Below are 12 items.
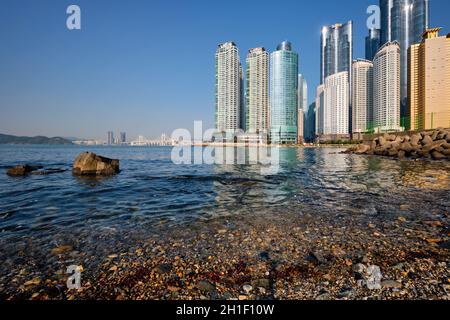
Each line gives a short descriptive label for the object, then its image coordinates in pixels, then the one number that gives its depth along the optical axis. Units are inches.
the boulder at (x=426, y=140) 1334.4
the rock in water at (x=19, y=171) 722.8
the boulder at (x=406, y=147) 1403.8
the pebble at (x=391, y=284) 125.2
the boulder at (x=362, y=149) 2043.8
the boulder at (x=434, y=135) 1371.6
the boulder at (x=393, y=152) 1498.0
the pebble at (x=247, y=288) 126.8
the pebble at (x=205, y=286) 130.0
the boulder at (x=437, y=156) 1127.5
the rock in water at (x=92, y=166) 734.5
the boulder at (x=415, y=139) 1434.3
